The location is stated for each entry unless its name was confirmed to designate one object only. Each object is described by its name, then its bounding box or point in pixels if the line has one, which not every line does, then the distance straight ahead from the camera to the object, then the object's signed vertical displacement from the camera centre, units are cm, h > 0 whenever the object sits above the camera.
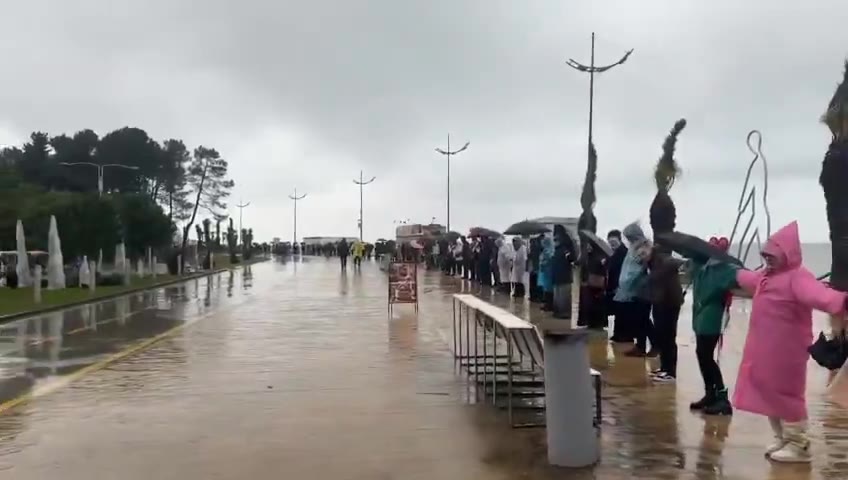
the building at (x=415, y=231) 8658 +213
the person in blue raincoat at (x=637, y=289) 1378 -49
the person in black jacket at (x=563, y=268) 1941 -28
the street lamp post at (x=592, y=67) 3350 +626
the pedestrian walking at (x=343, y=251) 5562 +15
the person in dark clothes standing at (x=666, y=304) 1148 -58
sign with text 2358 -70
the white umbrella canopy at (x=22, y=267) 3881 -55
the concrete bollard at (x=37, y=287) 2916 -98
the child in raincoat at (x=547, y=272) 2169 -40
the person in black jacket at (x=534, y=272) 2620 -48
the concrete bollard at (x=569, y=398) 755 -109
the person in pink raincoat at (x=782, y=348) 762 -72
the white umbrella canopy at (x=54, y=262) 3697 -31
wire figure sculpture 1245 +41
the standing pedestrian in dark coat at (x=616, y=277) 1619 -40
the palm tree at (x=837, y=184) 1262 +89
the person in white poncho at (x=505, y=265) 3050 -34
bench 919 -116
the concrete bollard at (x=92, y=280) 3522 -94
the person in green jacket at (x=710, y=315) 938 -57
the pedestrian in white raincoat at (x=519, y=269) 2947 -45
